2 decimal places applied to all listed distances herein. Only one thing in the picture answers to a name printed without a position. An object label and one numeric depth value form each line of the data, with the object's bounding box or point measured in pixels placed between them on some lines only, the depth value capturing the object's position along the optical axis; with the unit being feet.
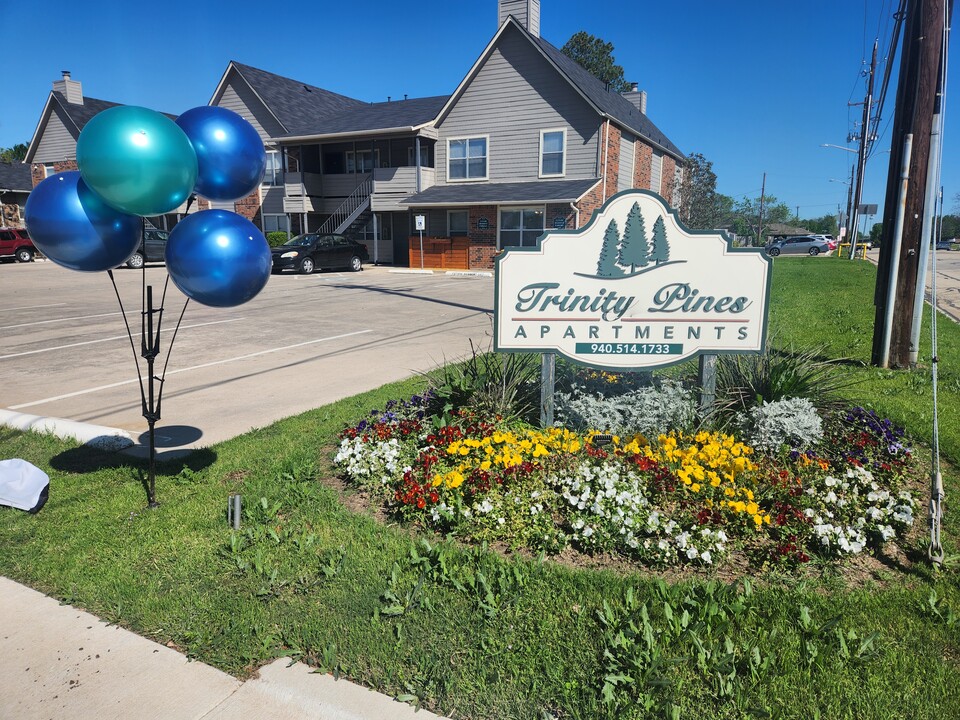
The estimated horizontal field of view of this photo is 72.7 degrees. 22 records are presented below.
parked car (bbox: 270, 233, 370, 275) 79.92
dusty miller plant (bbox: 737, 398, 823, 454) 15.51
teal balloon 10.93
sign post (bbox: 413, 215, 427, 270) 82.28
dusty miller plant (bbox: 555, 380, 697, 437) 16.70
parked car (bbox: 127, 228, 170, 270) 87.02
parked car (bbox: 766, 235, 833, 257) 168.66
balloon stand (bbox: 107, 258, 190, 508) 13.88
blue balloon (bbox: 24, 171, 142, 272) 11.83
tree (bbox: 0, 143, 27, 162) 245.24
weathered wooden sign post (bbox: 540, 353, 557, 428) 17.12
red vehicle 95.04
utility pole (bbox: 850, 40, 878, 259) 119.65
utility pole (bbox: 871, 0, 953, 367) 23.26
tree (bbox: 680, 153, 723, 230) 136.36
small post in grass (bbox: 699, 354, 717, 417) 17.04
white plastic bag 14.05
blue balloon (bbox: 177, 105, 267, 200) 12.79
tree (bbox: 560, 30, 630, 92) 193.26
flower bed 12.00
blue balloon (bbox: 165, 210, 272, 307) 12.14
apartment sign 16.65
